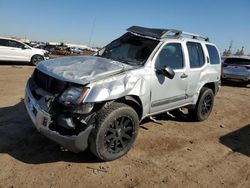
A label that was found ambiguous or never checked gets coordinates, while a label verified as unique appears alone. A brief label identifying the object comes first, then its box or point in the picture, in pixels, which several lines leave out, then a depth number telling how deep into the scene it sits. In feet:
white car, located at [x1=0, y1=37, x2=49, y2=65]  36.35
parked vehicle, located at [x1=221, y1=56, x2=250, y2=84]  32.82
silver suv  8.77
